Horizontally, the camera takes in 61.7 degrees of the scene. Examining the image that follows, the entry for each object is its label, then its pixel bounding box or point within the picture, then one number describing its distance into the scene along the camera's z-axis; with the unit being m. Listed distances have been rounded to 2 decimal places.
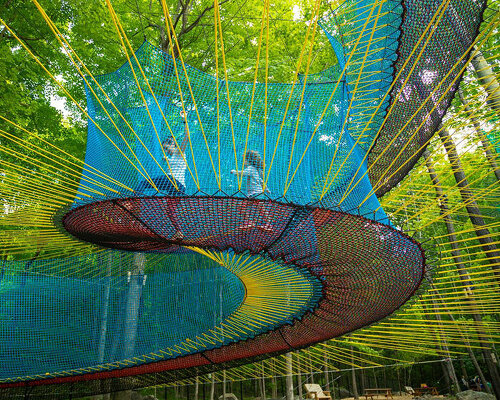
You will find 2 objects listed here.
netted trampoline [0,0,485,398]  2.98
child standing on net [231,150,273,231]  2.80
